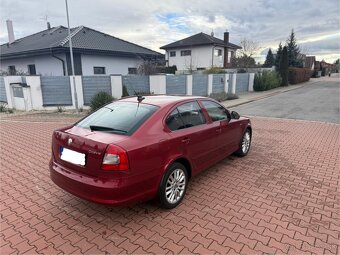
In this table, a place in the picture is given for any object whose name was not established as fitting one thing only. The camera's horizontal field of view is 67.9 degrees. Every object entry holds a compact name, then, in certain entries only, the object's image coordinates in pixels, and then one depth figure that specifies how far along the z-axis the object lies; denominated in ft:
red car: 9.44
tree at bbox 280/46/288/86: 100.83
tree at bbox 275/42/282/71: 104.15
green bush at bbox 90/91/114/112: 37.32
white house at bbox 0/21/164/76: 57.11
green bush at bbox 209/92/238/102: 56.05
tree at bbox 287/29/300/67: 148.56
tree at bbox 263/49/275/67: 188.24
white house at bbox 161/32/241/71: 115.14
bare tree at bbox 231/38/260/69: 119.03
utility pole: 39.30
